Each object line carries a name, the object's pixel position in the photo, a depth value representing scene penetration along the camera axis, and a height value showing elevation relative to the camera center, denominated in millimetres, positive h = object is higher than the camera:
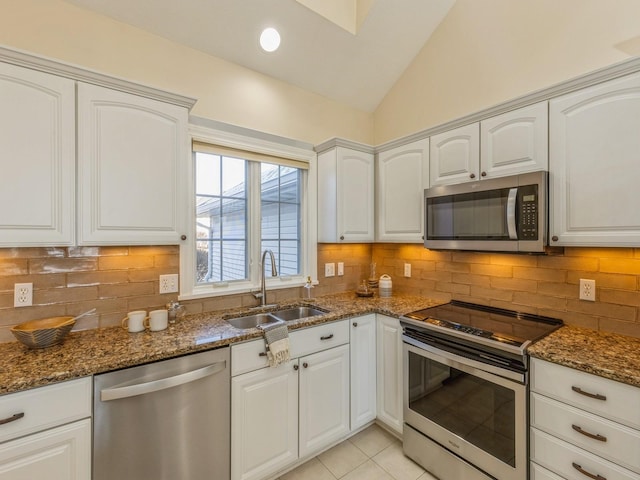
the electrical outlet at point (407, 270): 2736 -291
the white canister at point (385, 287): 2672 -436
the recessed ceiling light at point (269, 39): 2125 +1440
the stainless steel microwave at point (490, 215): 1638 +147
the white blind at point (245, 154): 2078 +644
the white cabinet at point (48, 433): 1099 -754
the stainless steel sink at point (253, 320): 2092 -587
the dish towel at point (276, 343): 1681 -597
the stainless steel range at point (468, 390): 1490 -860
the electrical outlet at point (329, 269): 2729 -284
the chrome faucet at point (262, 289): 2258 -388
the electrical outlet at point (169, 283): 1917 -288
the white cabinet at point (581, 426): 1214 -825
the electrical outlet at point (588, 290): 1730 -303
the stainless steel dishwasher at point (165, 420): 1272 -848
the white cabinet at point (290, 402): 1637 -995
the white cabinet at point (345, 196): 2467 +368
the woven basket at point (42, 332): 1339 -435
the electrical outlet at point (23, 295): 1522 -285
